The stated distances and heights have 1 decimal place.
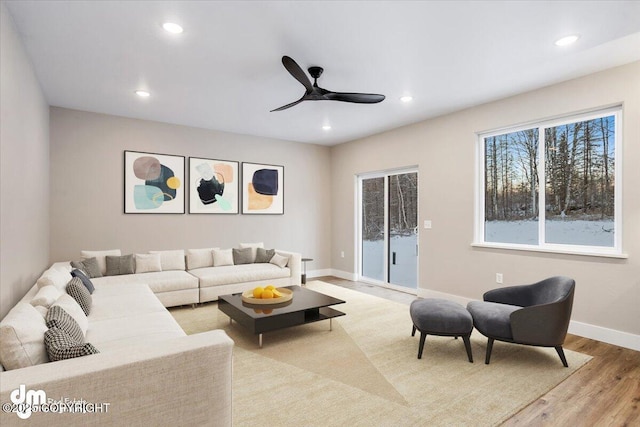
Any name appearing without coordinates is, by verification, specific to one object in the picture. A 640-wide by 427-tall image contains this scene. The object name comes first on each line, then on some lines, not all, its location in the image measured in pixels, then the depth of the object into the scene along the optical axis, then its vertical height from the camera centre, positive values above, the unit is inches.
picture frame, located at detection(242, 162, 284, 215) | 240.8 +19.8
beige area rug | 84.4 -49.7
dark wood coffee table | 125.1 -38.2
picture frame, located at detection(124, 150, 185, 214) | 198.8 +20.1
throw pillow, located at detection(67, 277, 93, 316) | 112.8 -26.8
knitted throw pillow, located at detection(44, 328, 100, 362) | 64.9 -25.9
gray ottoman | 113.0 -36.3
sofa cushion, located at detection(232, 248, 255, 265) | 217.8 -26.3
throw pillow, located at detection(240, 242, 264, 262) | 224.2 -20.6
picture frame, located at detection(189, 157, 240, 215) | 219.4 +19.9
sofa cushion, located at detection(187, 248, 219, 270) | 202.2 -25.6
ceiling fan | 128.6 +46.5
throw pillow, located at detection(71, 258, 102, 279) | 164.1 -24.5
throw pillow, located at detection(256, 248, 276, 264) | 223.6 -26.3
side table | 242.6 -43.6
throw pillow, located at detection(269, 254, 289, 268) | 216.7 -29.2
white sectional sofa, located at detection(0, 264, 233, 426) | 54.2 -28.1
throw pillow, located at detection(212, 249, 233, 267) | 209.0 -26.2
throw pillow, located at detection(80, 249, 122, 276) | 174.1 -20.8
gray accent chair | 107.3 -34.5
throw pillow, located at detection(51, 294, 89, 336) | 93.4 -27.0
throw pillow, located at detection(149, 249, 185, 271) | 192.7 -25.4
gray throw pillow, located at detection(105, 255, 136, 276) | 175.3 -25.7
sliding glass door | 223.8 -9.7
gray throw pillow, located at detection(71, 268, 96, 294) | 135.0 -25.8
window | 138.8 +13.3
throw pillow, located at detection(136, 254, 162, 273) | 183.3 -25.9
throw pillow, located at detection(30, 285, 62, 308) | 91.2 -22.8
